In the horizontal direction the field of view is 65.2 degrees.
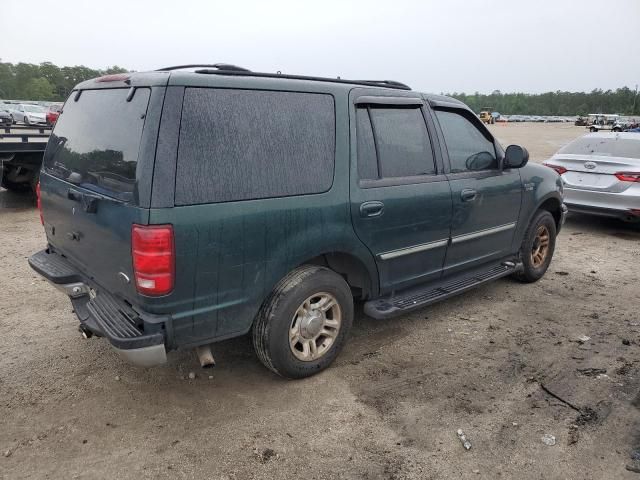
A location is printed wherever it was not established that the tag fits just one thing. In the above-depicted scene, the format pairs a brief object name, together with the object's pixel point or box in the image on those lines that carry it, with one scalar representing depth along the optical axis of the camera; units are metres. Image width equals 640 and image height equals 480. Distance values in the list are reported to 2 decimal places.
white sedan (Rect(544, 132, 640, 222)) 7.10
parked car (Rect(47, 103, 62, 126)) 16.19
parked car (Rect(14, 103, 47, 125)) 24.12
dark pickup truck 7.61
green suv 2.58
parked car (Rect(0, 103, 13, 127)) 23.23
